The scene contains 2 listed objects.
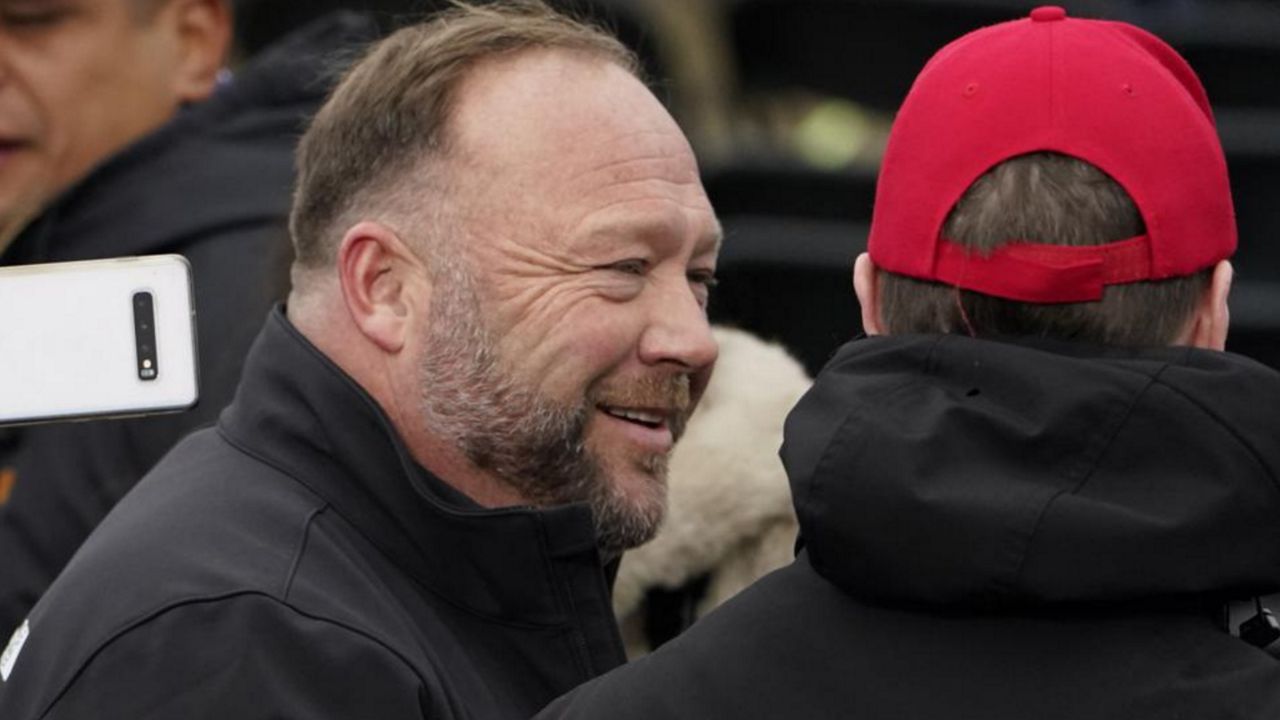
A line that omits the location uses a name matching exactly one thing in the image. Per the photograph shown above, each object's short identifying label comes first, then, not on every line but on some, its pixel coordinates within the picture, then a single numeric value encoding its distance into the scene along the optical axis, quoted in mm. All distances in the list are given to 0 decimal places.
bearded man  4738
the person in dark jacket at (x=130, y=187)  6852
